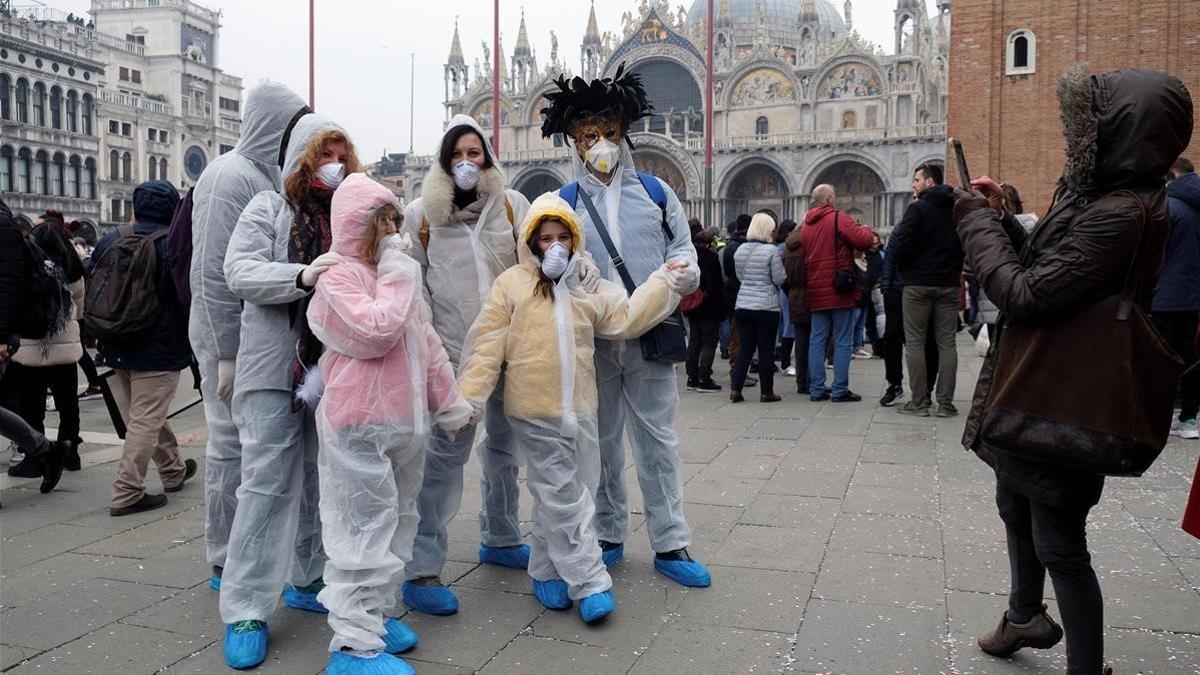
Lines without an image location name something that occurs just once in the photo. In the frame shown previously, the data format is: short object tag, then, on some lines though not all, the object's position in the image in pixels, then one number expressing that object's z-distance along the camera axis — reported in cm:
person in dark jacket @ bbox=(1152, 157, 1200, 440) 675
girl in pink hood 308
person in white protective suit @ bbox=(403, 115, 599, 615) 380
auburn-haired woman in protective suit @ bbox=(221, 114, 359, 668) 331
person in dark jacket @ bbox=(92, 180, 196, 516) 522
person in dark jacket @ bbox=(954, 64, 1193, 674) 265
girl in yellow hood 360
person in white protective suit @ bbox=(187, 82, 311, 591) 364
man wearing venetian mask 404
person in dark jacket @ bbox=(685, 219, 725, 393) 981
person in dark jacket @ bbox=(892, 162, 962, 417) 769
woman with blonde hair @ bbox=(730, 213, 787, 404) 896
